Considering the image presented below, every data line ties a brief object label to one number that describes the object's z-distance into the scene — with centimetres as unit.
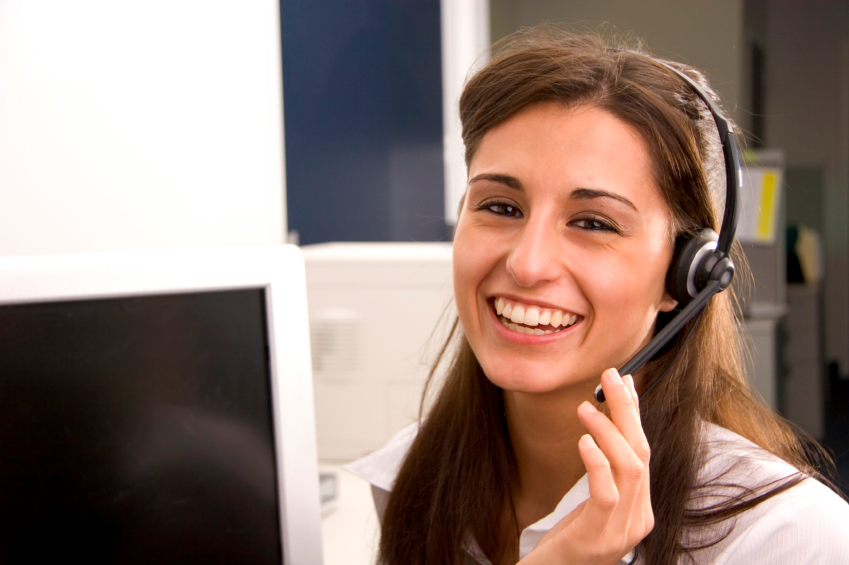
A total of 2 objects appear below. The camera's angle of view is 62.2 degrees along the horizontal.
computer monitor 59
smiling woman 73
